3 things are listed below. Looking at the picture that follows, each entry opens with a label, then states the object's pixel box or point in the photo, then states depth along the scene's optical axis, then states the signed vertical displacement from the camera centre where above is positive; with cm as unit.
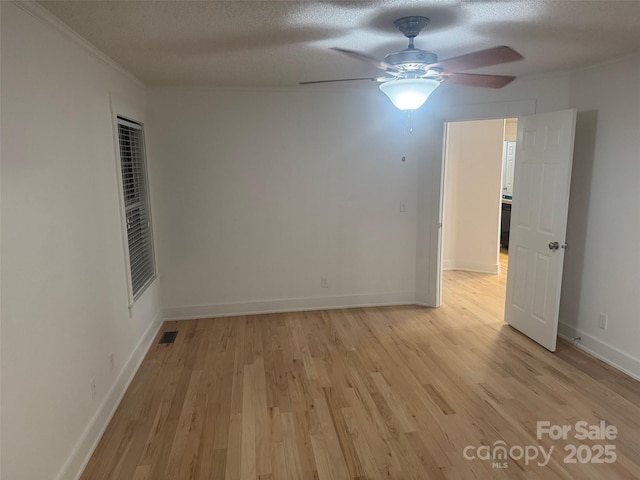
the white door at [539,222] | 336 -46
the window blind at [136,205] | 341 -28
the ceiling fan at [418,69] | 210 +52
